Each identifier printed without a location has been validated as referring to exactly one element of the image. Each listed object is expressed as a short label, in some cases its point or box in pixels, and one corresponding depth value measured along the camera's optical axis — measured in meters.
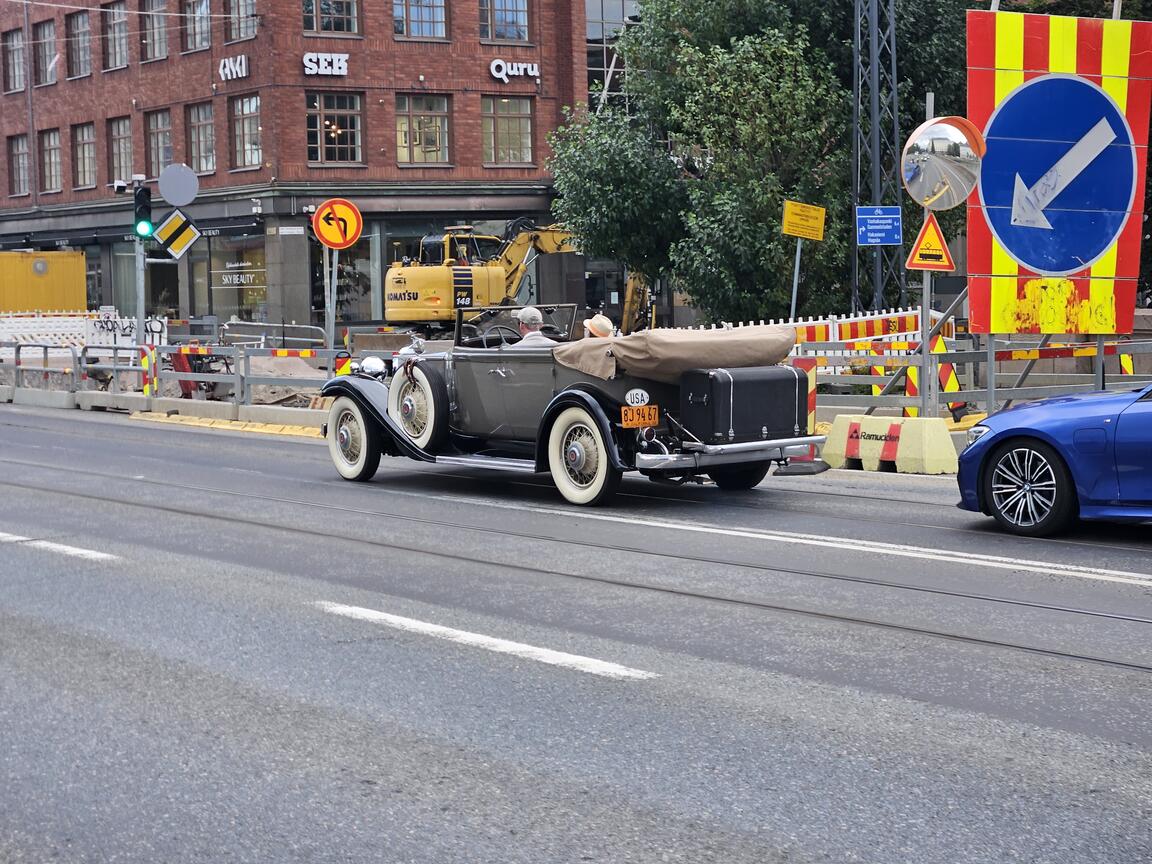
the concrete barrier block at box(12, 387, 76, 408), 25.44
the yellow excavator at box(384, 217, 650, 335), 36.72
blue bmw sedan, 9.16
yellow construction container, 40.34
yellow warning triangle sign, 14.15
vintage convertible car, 11.08
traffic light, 22.83
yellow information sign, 21.94
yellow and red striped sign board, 14.98
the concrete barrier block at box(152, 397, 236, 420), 21.77
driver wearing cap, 12.27
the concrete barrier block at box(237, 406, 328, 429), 20.06
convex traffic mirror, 14.10
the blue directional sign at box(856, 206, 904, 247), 20.50
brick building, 40.97
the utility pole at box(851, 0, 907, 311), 23.75
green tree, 27.00
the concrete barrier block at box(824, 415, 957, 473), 13.78
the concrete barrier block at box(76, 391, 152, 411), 23.66
